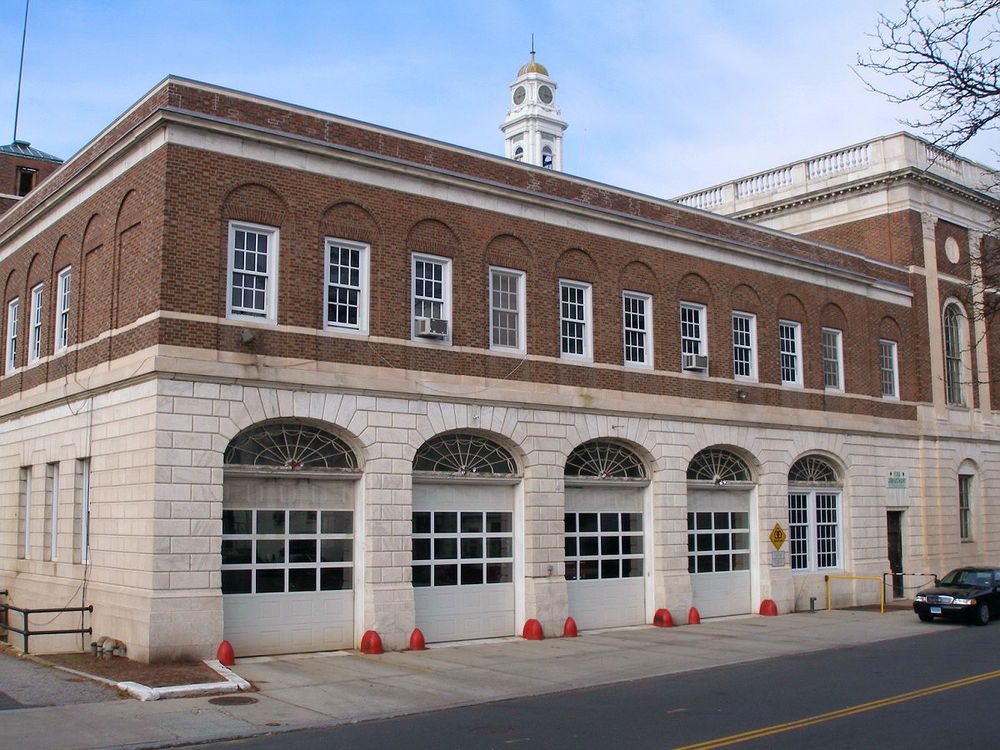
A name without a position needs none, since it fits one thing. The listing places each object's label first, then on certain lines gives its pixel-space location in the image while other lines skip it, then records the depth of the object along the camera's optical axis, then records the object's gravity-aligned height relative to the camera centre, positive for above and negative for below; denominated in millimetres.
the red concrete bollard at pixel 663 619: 24719 -2401
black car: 25375 -2058
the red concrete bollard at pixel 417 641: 20094 -2330
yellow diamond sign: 27281 -572
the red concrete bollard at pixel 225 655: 17469 -2222
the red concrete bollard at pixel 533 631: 22031 -2361
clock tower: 65750 +24407
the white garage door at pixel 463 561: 21281 -904
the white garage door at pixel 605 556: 23859 -941
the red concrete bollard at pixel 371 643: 19469 -2283
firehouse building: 18641 +2486
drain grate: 14625 -2502
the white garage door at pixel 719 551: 26469 -923
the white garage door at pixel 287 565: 18828 -843
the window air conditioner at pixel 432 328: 21188 +3738
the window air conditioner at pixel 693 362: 26250 +3725
